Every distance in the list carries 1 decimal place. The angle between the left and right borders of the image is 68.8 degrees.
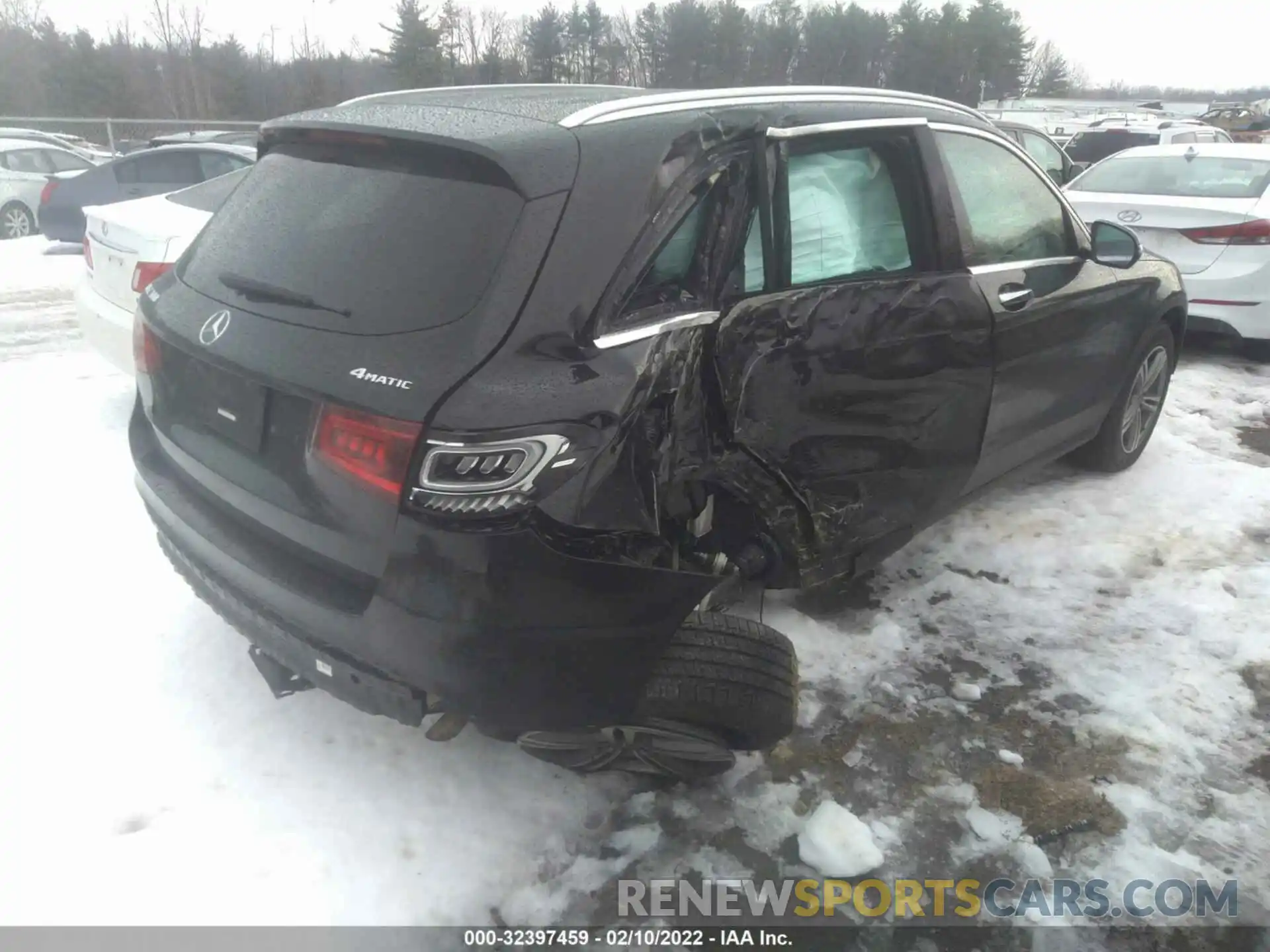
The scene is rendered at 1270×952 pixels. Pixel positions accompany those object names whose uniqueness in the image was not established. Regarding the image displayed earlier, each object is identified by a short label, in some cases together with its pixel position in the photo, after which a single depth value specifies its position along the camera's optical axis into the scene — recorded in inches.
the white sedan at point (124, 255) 182.7
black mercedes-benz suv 79.3
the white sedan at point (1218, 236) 251.3
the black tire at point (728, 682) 93.2
